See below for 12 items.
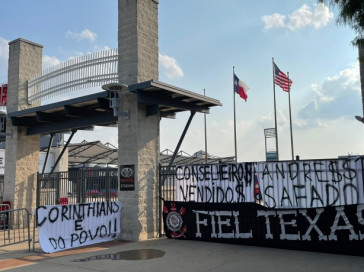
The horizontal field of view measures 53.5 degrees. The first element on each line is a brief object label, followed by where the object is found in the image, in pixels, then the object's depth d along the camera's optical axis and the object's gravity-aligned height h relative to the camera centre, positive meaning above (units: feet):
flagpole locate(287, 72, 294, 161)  96.53 +15.02
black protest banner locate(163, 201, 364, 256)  26.25 -4.36
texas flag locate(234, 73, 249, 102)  89.09 +20.96
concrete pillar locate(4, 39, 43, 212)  47.39 +4.42
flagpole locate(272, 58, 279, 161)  90.55 +15.01
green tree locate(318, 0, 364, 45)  17.10 +7.53
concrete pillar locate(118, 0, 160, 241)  34.50 +4.66
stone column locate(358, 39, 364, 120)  35.01 +9.19
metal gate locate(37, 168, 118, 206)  38.30 -1.22
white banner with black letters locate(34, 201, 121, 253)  29.35 -4.20
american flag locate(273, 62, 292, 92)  86.27 +22.20
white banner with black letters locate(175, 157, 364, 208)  26.94 -0.90
